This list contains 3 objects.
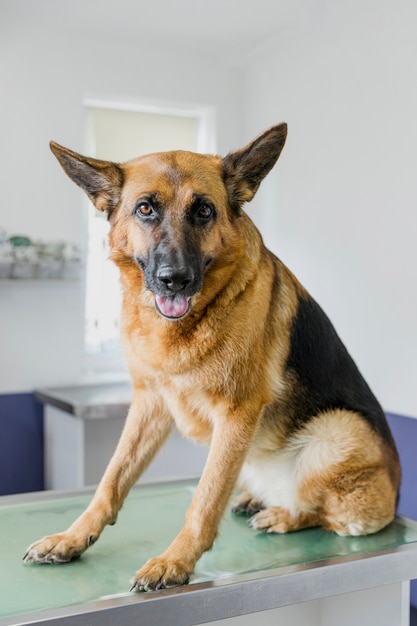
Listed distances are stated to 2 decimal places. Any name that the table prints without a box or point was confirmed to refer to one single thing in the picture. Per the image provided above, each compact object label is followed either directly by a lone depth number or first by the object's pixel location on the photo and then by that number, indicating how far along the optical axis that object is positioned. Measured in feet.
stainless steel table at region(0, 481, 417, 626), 3.56
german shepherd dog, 3.86
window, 11.55
